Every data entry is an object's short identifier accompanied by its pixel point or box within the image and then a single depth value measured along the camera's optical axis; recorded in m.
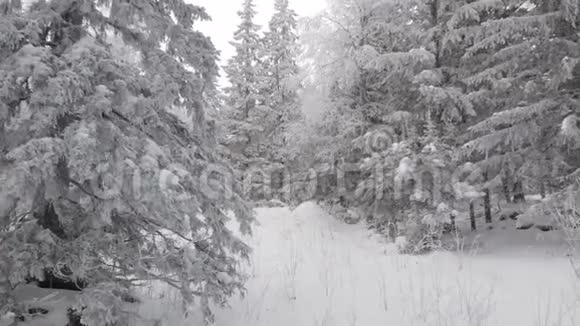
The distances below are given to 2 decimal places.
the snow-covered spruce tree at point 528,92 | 6.49
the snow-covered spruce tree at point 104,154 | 2.57
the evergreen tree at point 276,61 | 19.89
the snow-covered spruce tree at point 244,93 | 19.22
